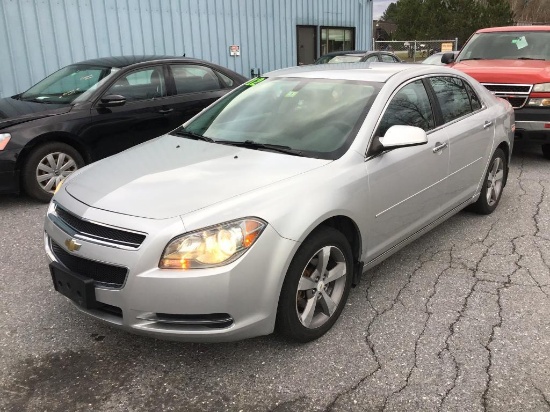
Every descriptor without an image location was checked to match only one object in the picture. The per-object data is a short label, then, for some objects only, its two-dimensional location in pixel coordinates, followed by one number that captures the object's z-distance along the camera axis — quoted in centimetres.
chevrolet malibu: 247
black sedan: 542
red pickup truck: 666
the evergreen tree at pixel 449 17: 3377
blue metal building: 990
